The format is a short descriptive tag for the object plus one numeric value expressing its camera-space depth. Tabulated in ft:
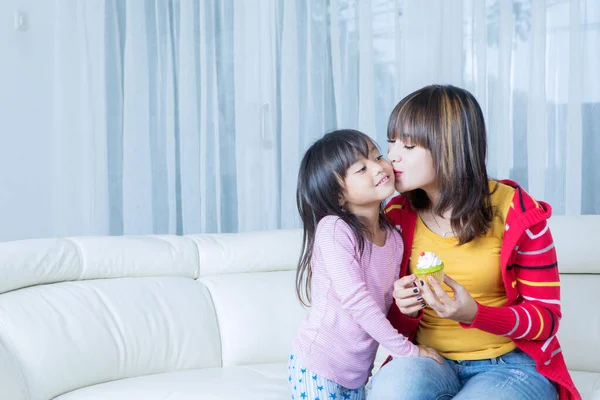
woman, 9.40
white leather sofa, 11.31
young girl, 9.73
